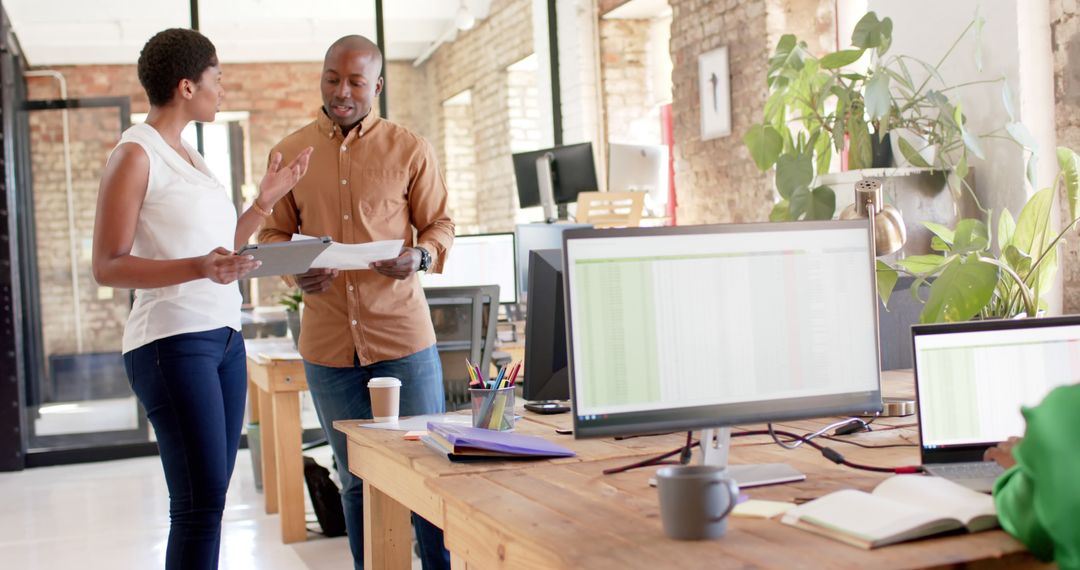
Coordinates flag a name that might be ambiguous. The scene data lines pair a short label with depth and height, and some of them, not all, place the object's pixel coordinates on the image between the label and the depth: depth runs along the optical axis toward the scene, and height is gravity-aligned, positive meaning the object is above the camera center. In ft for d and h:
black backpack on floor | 14.16 -2.63
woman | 7.63 +0.07
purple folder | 6.01 -0.85
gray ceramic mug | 4.30 -0.88
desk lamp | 7.70 +0.32
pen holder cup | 6.99 -0.76
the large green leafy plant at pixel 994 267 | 8.14 -0.05
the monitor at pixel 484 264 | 17.74 +0.34
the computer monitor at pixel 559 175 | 20.11 +1.92
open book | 4.23 -0.98
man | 9.08 +0.46
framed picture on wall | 19.13 +3.09
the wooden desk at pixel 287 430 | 13.67 -1.66
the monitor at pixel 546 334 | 7.29 -0.34
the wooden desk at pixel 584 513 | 4.11 -1.01
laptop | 5.56 -0.59
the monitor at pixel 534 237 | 17.43 +0.70
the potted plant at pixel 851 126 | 12.30 +1.60
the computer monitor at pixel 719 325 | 5.18 -0.25
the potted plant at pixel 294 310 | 14.71 -0.20
